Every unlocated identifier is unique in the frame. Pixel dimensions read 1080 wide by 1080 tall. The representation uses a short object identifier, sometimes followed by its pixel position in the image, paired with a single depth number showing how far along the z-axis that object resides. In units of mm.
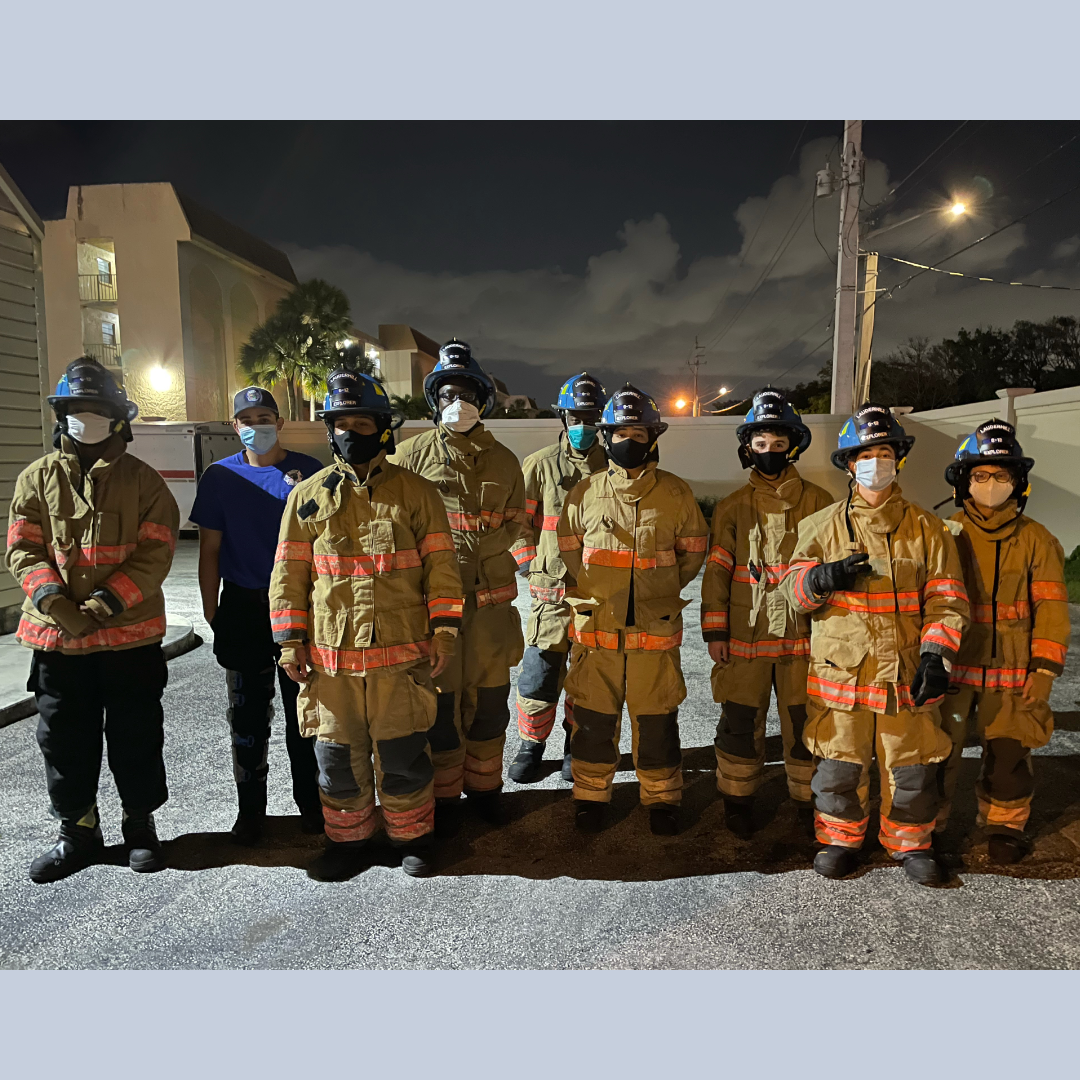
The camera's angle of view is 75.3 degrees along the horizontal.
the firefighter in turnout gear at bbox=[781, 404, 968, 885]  3102
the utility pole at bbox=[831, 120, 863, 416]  14828
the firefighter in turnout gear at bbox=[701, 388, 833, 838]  3641
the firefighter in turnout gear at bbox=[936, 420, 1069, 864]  3352
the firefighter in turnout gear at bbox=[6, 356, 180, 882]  3244
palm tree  26250
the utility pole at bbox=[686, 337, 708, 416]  50062
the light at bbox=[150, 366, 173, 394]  27375
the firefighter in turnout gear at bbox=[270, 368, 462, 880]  3160
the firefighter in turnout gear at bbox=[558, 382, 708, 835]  3592
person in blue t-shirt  3617
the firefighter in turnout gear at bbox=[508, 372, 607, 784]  4461
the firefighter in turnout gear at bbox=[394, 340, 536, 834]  3771
